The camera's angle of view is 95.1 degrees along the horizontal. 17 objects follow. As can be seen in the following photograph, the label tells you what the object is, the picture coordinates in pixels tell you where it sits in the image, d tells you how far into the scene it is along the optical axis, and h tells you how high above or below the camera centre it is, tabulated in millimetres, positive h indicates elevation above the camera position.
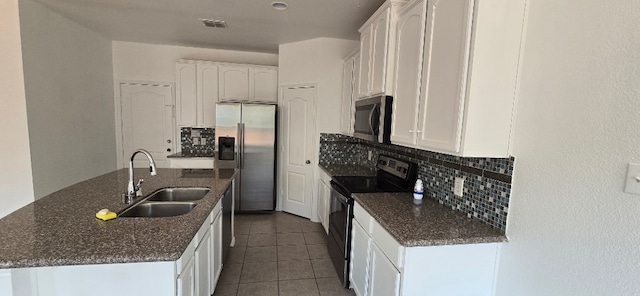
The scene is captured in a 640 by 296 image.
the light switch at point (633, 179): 984 -159
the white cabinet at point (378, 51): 2170 +592
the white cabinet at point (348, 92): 3367 +358
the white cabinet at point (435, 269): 1487 -757
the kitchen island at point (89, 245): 1173 -567
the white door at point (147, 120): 4664 -105
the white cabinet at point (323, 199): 3400 -968
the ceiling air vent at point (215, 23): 3436 +1118
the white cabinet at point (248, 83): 4609 +551
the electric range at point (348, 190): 2352 -577
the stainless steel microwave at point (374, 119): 2203 +30
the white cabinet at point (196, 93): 4492 +352
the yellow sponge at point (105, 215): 1541 -541
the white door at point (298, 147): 4117 -392
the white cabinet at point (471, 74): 1401 +266
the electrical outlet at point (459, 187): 1845 -389
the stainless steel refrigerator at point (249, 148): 4172 -441
